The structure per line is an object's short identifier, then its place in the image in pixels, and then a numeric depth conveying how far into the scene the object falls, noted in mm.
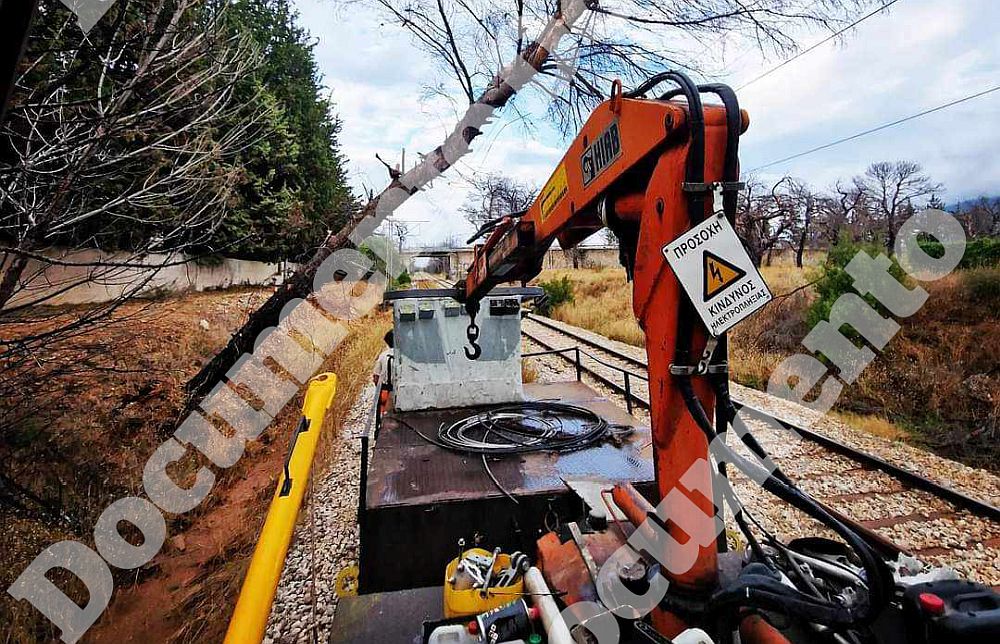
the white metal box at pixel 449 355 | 5234
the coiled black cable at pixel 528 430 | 4043
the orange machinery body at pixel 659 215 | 1671
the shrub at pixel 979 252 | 13336
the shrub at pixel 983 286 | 11531
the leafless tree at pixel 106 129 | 2982
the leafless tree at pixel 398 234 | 32191
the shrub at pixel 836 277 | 12102
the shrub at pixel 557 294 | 24578
